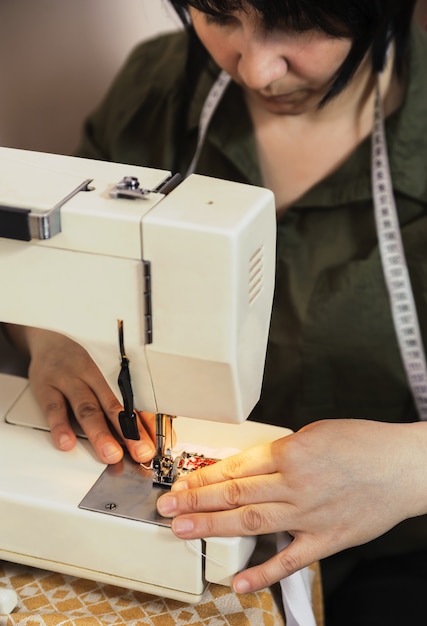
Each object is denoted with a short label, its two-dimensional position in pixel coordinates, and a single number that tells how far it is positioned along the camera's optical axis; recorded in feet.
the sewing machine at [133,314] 2.87
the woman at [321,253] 3.10
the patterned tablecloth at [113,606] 3.06
